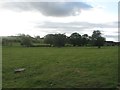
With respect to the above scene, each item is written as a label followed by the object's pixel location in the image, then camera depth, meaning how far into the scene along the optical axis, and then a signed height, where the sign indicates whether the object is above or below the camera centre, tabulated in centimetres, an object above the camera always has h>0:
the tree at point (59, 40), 3949 +142
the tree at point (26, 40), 3719 +120
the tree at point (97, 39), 3964 +186
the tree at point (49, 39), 3933 +182
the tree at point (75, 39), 4210 +193
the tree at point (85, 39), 4341 +198
